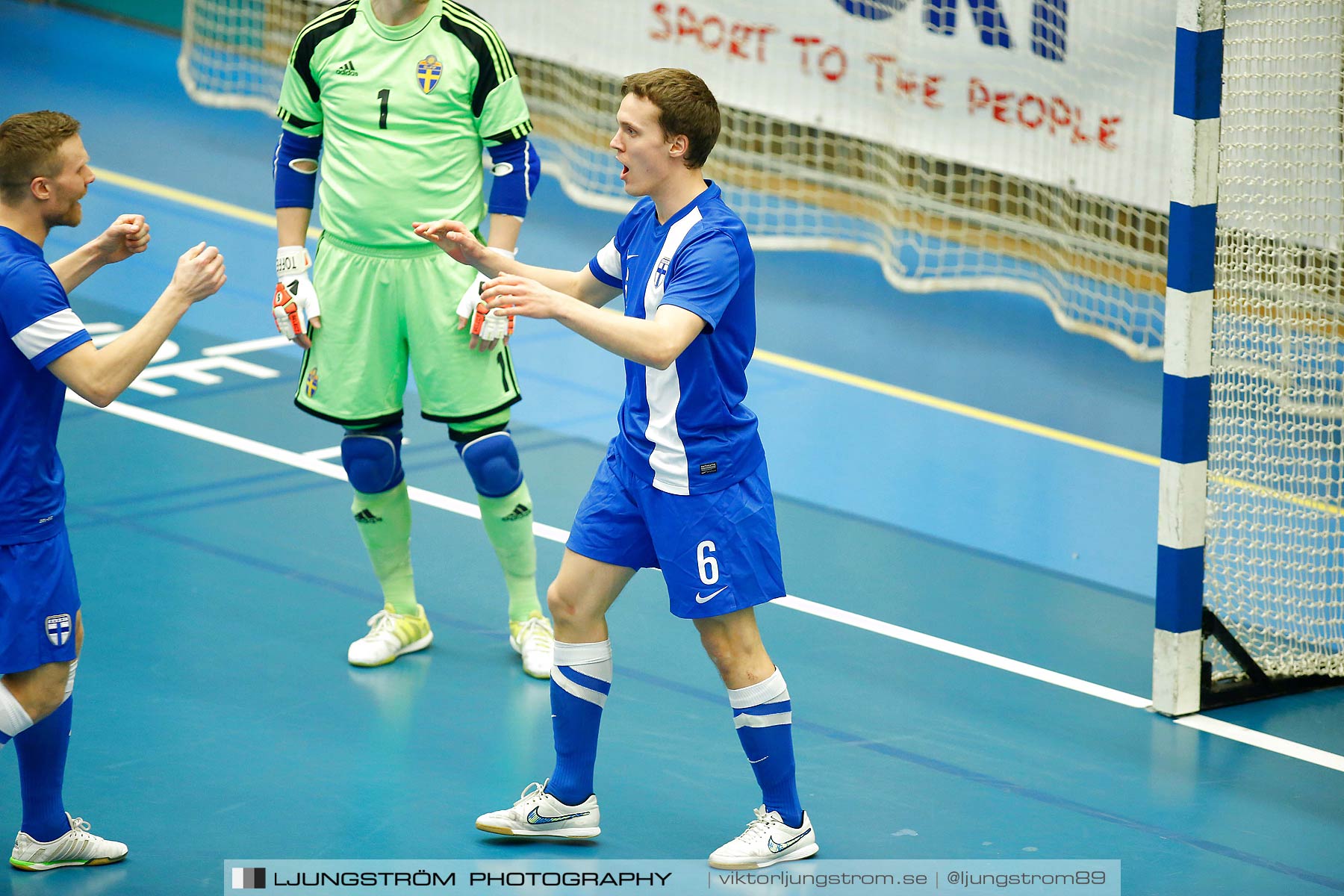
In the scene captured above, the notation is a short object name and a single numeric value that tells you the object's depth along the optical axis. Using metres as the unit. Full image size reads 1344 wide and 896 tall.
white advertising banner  21.48
